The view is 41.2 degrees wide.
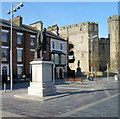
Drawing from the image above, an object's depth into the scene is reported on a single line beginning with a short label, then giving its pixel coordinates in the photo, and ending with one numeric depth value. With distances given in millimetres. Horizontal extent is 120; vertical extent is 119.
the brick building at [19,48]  25800
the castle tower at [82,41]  48344
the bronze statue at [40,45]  14109
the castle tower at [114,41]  51281
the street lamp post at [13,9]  17953
